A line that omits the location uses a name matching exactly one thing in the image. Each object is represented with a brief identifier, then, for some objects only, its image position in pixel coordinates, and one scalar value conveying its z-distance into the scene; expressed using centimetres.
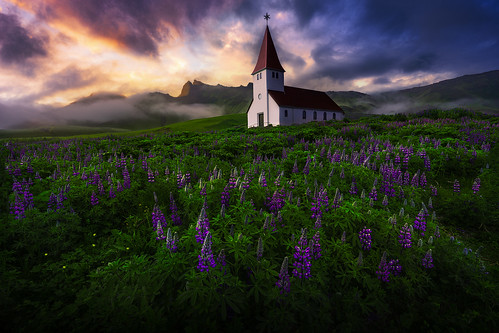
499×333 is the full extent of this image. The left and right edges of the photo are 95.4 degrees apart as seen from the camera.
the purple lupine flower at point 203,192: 472
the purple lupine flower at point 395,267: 324
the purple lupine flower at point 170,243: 317
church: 4134
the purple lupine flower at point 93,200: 499
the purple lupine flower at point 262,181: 512
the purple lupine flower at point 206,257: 274
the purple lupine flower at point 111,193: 526
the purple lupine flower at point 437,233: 398
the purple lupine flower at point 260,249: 298
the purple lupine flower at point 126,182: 583
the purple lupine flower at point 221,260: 285
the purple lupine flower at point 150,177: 639
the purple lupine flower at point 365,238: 357
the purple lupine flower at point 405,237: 355
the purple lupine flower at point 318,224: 358
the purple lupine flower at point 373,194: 493
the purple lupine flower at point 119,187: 543
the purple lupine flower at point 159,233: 353
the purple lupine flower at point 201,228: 325
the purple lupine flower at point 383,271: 318
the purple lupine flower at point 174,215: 443
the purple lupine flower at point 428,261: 339
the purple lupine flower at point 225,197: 459
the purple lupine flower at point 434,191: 618
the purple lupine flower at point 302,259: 302
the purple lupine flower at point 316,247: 331
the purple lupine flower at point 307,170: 657
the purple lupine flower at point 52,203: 473
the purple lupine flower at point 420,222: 399
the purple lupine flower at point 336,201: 410
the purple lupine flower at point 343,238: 344
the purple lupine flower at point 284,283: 274
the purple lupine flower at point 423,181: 642
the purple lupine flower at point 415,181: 619
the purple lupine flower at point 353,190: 513
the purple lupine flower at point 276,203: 437
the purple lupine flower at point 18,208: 424
